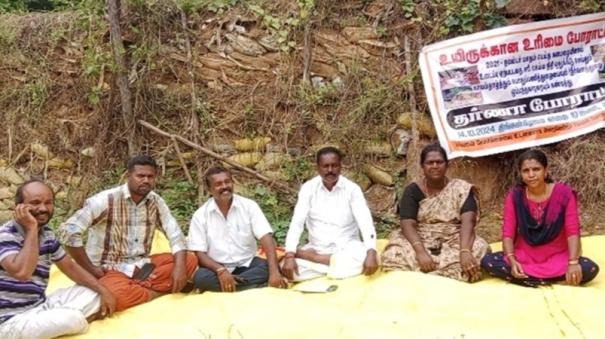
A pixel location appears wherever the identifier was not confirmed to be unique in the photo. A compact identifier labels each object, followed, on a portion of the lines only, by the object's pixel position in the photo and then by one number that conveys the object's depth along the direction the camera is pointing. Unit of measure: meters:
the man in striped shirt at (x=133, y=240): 4.06
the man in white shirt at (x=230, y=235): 4.30
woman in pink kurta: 3.96
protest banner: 5.73
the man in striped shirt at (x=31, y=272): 3.23
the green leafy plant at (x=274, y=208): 6.06
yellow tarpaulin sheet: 3.36
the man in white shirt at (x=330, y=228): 4.32
